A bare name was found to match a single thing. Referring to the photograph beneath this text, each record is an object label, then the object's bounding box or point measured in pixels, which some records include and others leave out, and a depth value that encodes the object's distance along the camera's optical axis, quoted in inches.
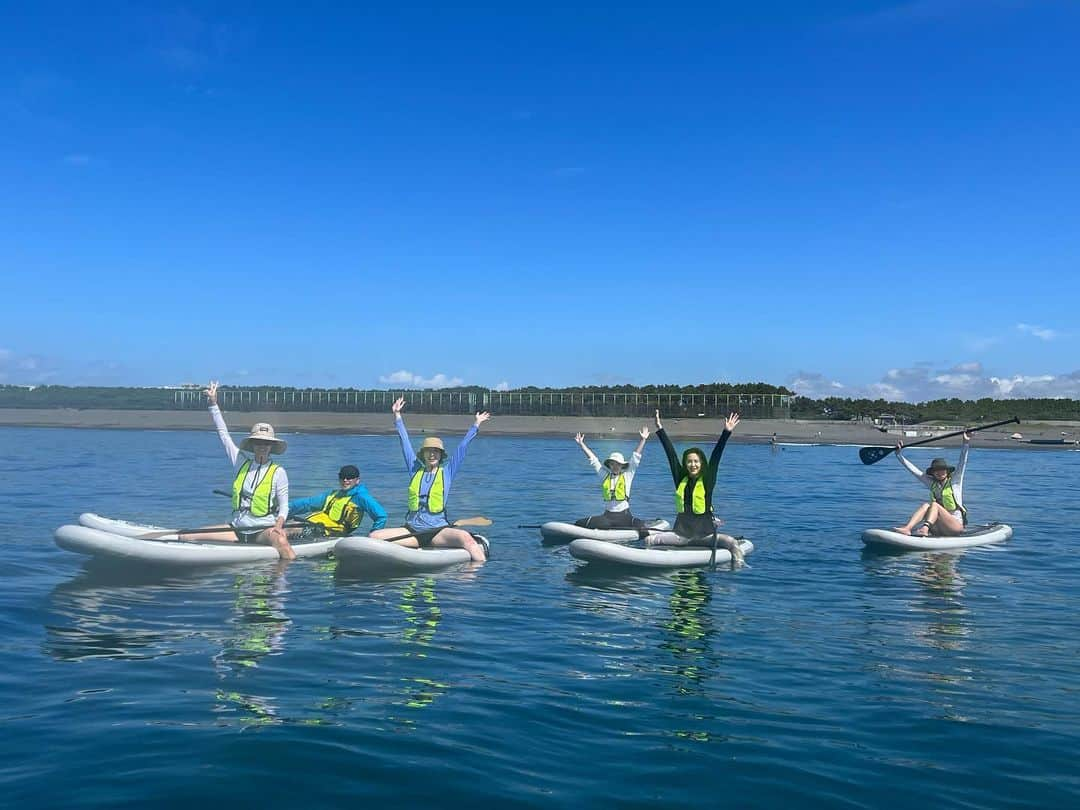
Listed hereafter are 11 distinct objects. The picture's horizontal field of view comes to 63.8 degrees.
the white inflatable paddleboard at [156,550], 483.8
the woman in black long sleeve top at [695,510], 559.2
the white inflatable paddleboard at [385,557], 505.4
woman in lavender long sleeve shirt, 538.0
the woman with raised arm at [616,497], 657.0
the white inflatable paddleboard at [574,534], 638.5
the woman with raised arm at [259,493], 511.2
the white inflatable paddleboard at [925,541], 637.3
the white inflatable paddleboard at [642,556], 546.0
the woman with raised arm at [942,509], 662.5
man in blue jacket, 572.7
